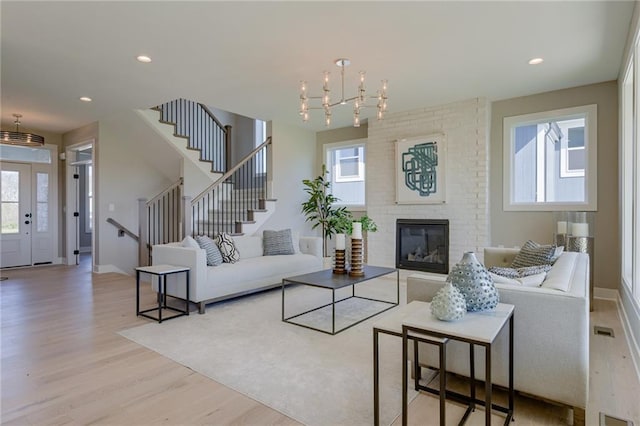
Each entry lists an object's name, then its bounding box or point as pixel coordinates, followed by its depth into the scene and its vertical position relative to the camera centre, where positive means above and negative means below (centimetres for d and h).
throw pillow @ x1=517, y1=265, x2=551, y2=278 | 251 -42
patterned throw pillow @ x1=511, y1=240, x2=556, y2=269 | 303 -38
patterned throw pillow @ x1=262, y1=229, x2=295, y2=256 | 525 -45
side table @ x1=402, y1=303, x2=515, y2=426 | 157 -54
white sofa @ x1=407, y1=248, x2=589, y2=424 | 182 -71
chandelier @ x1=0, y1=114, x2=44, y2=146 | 559 +118
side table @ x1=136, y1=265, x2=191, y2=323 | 373 -76
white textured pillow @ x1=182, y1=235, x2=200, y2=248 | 417 -35
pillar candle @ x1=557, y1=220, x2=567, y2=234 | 447 -19
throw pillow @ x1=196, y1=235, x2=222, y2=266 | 432 -45
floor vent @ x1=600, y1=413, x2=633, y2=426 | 194 -114
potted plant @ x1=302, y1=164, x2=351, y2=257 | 667 +8
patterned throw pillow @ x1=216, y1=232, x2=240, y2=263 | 462 -46
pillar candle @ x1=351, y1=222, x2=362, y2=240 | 404 -19
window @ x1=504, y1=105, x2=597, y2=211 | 468 +71
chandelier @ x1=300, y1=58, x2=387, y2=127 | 352 +113
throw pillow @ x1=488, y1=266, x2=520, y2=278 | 267 -47
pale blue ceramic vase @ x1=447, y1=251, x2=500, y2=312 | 186 -39
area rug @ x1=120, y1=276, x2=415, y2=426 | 212 -112
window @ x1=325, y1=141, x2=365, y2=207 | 693 +81
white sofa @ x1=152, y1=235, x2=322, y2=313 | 396 -70
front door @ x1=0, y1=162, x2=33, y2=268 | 688 -2
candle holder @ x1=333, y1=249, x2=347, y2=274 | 402 -56
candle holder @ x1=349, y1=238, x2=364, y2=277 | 393 -50
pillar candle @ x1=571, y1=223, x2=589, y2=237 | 415 -21
